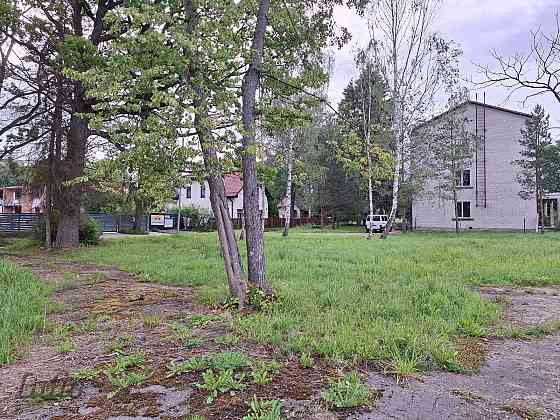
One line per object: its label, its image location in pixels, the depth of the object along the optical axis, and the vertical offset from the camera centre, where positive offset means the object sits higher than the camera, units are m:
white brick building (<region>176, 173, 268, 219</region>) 42.51 +2.41
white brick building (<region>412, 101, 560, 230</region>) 30.22 +3.16
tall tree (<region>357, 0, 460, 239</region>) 21.36 +7.57
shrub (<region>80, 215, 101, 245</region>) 18.41 -0.49
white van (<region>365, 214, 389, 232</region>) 34.31 +0.06
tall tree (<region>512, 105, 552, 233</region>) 28.42 +4.08
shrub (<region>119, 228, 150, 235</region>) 31.68 -0.73
